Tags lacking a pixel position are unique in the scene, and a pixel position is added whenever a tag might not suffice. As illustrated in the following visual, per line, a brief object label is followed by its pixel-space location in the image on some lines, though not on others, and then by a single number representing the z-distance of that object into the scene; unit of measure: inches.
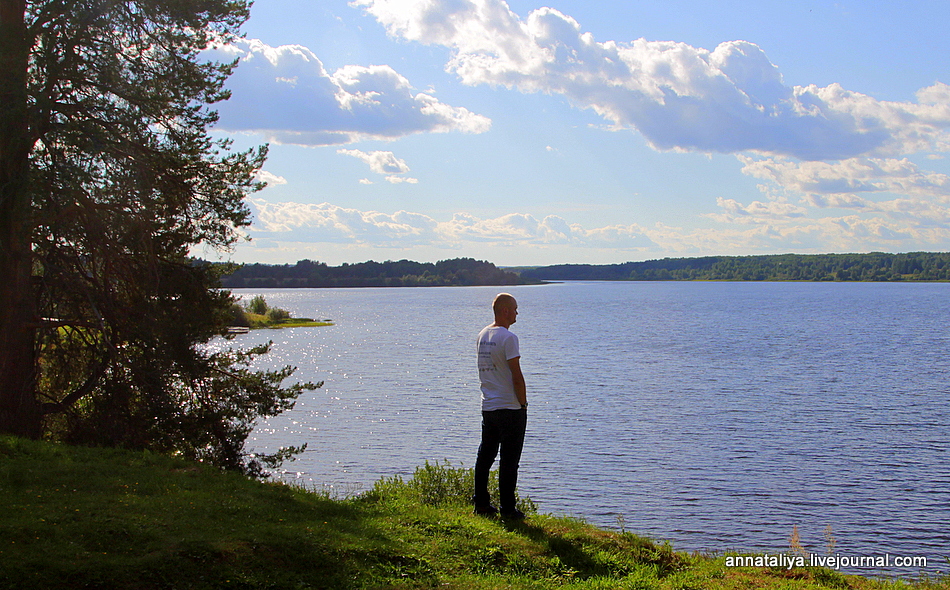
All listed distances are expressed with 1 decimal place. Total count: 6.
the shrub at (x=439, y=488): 448.8
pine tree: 463.2
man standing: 318.7
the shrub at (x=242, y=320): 2871.6
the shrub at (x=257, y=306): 3280.0
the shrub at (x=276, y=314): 3321.1
